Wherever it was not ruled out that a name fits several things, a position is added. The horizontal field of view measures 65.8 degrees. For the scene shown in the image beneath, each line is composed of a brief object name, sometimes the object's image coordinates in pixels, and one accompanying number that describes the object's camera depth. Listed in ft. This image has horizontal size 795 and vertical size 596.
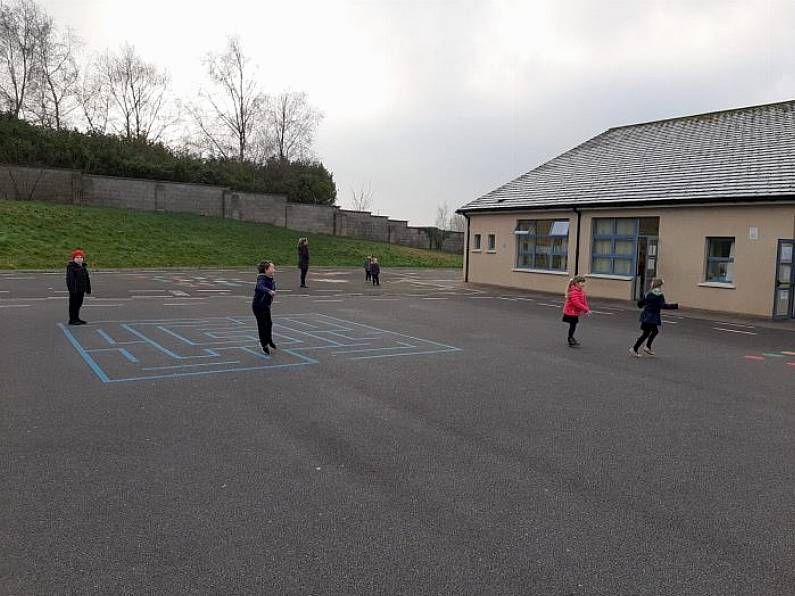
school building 60.23
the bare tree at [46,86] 140.87
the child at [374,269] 88.41
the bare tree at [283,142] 196.75
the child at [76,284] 43.98
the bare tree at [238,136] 185.78
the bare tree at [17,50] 135.64
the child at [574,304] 40.32
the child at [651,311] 37.60
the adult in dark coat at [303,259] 79.88
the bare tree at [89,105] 156.15
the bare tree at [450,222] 311.27
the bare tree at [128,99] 166.09
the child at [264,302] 34.81
